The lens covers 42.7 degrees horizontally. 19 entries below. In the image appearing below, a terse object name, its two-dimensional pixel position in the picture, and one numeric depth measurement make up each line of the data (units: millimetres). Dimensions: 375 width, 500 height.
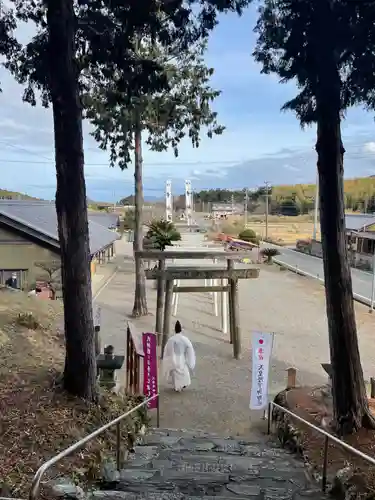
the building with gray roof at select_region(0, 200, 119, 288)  17203
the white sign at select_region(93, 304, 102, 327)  13499
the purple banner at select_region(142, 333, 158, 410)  8383
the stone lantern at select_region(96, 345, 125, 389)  7151
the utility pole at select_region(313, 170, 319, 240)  44312
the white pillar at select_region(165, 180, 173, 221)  36281
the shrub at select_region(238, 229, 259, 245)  42594
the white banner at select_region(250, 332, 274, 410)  8422
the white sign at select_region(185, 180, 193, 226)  44500
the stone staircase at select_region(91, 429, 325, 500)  4090
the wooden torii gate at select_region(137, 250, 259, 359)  12664
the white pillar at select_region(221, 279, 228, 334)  17062
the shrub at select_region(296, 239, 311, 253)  46938
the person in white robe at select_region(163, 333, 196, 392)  10266
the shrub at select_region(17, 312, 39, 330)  10414
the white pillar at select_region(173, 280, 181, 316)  19802
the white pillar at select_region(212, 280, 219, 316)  20219
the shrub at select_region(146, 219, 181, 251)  24991
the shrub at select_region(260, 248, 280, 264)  38781
